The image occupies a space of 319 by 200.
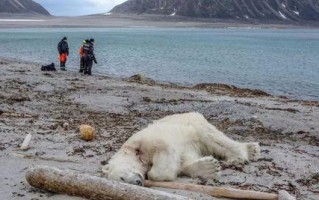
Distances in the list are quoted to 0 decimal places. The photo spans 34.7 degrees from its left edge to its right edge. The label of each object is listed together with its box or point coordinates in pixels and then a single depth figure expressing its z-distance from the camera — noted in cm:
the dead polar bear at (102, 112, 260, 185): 577
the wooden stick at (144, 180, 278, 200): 538
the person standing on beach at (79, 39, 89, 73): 2630
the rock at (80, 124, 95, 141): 856
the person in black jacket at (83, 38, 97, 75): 2658
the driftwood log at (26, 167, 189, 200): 479
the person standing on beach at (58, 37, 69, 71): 2830
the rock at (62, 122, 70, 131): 969
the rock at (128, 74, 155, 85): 2630
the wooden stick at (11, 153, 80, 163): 703
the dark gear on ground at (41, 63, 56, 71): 2703
